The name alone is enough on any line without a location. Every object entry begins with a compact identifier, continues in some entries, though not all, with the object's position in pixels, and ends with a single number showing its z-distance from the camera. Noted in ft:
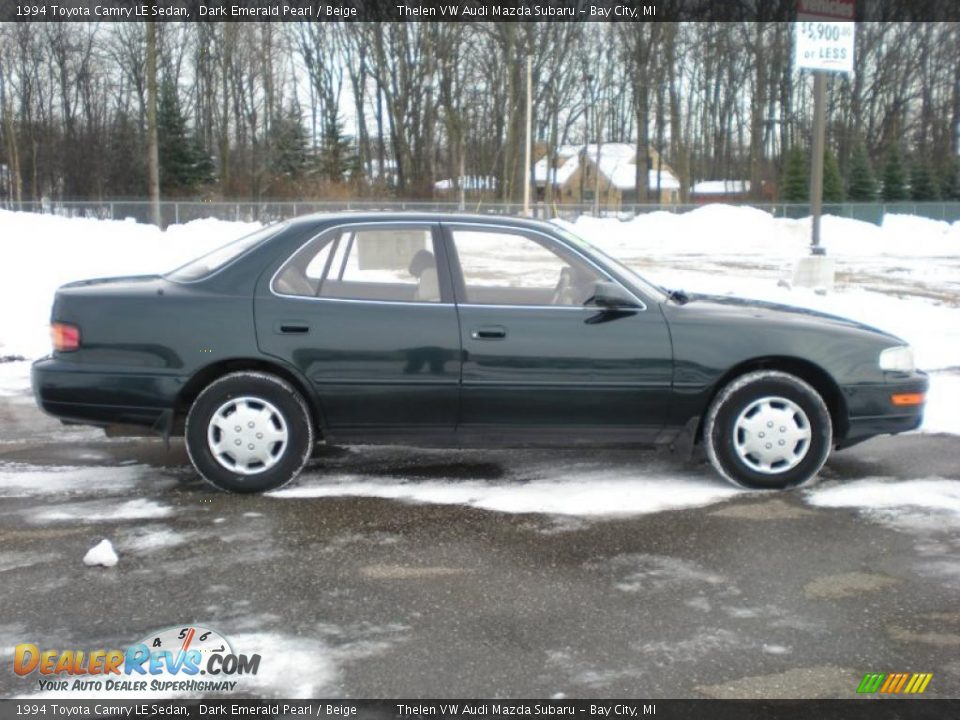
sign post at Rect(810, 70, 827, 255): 49.21
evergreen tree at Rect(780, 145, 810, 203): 158.92
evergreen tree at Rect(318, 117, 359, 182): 180.86
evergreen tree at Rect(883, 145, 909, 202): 163.73
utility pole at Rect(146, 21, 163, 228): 92.22
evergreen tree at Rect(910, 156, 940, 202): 165.48
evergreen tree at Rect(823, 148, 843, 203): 159.84
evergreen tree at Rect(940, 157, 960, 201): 168.25
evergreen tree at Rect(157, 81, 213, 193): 169.17
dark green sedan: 16.75
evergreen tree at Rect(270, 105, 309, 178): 177.47
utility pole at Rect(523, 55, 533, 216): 112.37
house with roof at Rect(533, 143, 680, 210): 248.65
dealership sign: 48.01
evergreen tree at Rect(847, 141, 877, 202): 164.04
